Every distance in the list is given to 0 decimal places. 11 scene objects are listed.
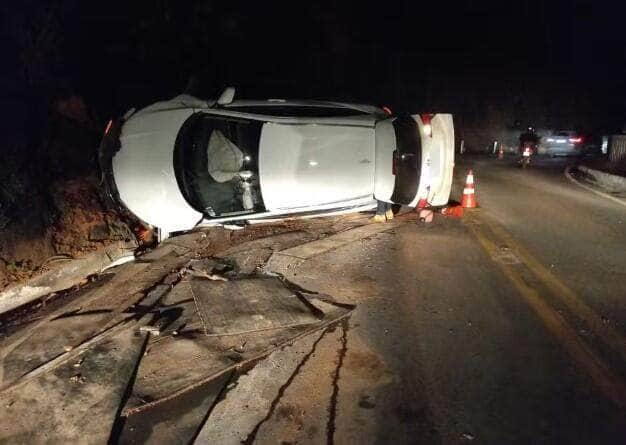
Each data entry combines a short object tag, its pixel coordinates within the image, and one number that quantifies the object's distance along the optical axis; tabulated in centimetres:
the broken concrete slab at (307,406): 300
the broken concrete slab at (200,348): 349
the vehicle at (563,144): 2183
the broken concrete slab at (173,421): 302
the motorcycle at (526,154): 1750
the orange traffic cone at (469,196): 934
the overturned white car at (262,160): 633
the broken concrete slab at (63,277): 667
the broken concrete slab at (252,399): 304
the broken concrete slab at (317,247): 605
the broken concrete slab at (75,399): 308
